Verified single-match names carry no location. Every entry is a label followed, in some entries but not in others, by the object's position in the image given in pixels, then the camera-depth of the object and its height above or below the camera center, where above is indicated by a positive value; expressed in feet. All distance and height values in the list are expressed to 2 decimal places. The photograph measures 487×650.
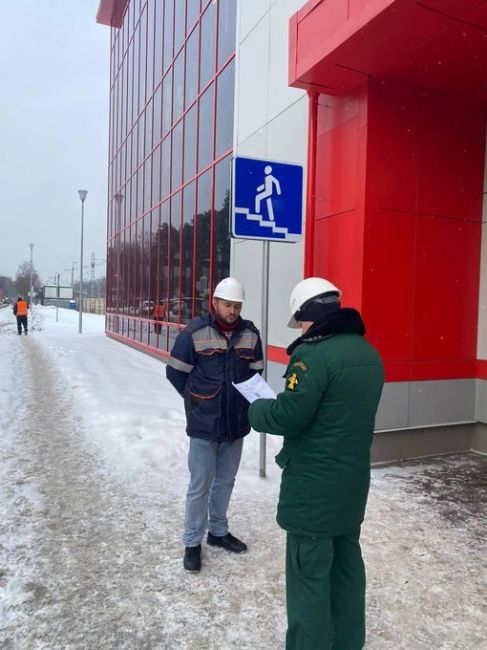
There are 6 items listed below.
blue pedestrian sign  14.19 +3.04
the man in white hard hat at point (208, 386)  10.68 -1.81
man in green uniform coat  6.93 -2.09
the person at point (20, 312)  75.46 -2.22
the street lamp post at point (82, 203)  79.07 +15.69
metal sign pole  15.21 +0.03
